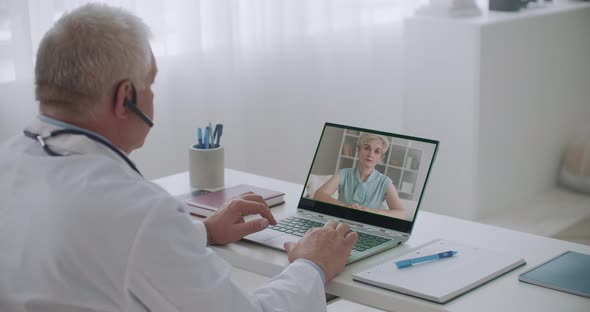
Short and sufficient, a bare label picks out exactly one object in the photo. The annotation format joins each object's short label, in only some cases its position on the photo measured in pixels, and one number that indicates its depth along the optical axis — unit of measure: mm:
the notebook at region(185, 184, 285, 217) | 1982
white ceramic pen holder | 2176
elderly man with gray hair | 1302
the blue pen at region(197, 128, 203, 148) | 2197
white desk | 1482
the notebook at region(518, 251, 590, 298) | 1529
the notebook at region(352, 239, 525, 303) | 1518
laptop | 1812
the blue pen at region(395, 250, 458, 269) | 1630
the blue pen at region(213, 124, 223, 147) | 2184
